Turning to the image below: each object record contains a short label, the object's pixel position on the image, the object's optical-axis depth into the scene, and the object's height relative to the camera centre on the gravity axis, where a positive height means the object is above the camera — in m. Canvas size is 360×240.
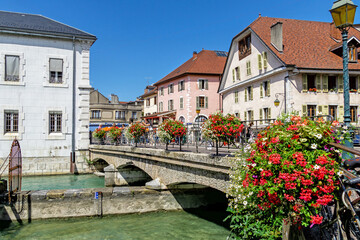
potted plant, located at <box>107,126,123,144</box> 19.56 -0.12
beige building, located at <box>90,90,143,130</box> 55.69 +3.68
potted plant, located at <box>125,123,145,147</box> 14.67 +0.04
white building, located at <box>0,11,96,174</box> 21.64 +2.67
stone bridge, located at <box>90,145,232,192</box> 8.20 -1.19
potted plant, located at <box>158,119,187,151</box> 10.48 +0.02
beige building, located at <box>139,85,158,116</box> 50.22 +4.72
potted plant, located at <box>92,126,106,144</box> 23.19 -0.21
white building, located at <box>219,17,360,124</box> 22.83 +4.61
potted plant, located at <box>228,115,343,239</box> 4.16 -0.54
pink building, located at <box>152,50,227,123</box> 39.06 +5.25
